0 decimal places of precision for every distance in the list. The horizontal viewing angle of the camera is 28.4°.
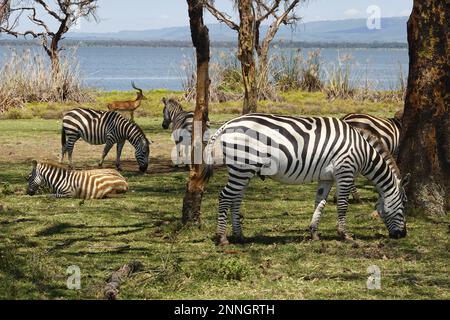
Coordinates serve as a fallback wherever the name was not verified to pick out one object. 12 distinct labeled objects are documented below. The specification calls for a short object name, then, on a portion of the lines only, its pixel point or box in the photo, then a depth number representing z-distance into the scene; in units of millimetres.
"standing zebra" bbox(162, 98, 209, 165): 16609
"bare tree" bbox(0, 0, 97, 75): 32250
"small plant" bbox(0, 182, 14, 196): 12943
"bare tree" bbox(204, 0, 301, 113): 18125
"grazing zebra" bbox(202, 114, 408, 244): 9562
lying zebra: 12734
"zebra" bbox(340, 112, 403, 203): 12812
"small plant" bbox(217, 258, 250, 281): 8117
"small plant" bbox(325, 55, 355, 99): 31547
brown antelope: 24156
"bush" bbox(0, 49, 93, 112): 28297
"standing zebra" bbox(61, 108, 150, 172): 15969
